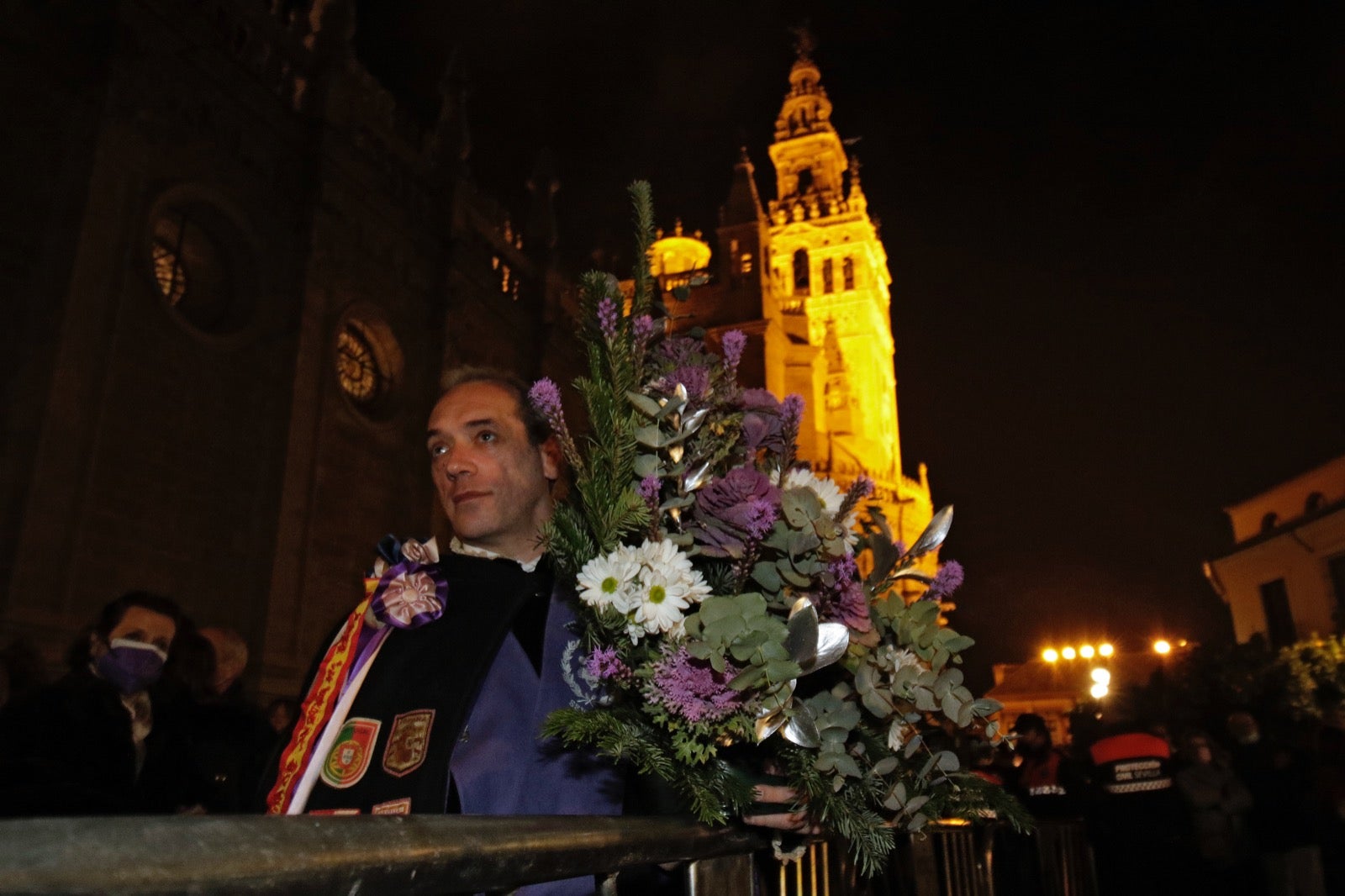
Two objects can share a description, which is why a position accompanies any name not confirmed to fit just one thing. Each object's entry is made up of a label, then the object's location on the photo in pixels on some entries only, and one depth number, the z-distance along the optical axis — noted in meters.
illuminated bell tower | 45.62
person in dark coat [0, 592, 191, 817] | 2.98
